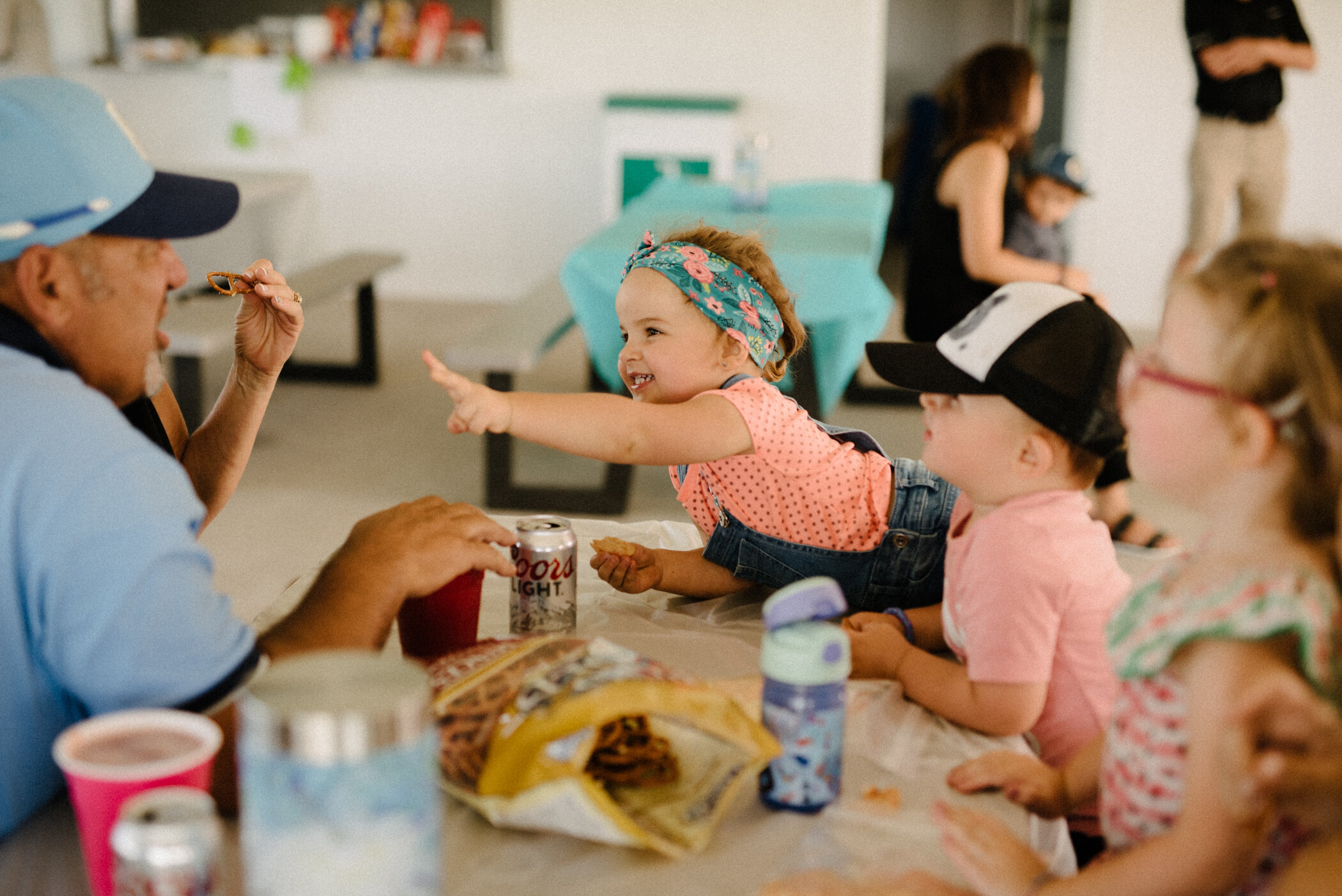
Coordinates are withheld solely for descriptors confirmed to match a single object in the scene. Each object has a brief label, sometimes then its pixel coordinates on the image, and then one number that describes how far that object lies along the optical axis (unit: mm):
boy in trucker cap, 1238
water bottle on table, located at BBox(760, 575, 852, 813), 991
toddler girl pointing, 1602
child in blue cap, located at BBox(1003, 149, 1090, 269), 3729
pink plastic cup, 799
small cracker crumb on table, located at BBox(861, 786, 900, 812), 1088
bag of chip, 986
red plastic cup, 1263
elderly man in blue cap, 930
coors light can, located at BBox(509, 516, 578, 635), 1340
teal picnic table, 3367
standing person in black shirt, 4641
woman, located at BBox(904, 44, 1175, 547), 3607
